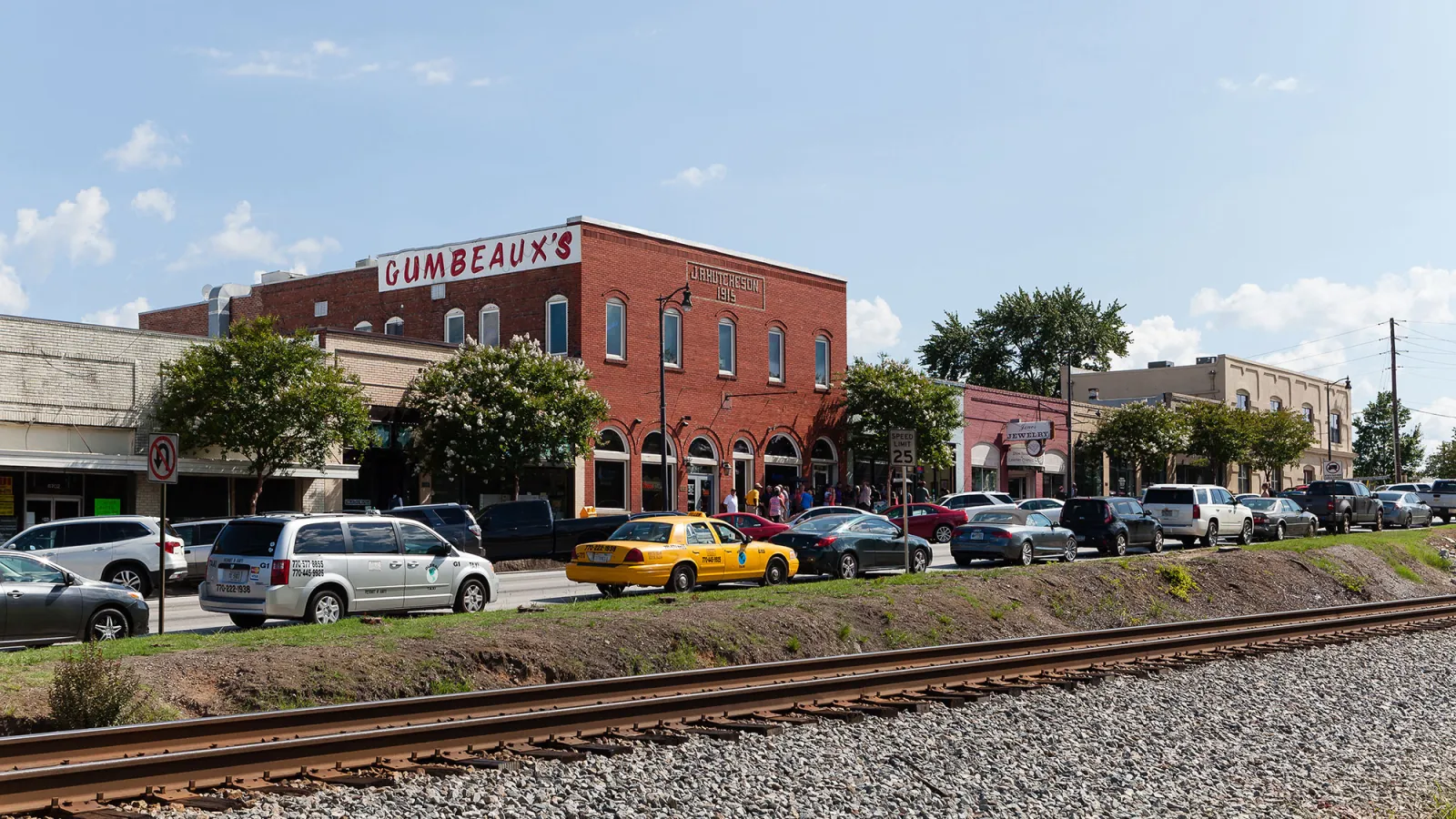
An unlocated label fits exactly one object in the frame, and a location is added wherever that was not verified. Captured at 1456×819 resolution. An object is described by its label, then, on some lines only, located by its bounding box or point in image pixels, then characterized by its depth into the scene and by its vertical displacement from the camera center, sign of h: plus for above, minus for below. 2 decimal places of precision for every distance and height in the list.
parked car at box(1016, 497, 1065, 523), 39.88 -0.60
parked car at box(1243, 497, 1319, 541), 38.94 -1.00
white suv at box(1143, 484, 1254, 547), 36.56 -0.75
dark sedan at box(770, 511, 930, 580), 25.91 -1.20
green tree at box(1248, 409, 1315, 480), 68.88 +2.34
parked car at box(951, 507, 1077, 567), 29.62 -1.17
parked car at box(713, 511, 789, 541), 30.88 -0.88
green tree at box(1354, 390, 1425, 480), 114.50 +3.62
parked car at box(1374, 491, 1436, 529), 47.44 -0.88
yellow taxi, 22.19 -1.17
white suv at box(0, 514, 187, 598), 22.83 -1.00
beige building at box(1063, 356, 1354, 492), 79.62 +5.93
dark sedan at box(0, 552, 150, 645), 15.70 -1.41
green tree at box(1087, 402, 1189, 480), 62.69 +2.40
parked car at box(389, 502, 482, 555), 27.08 -0.68
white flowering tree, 35.66 +2.05
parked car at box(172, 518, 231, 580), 25.72 -1.02
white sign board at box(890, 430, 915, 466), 22.86 +0.66
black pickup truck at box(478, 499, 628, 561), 30.28 -0.97
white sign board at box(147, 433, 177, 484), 17.50 +0.39
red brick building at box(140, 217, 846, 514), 42.97 +5.53
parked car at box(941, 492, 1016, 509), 40.66 -0.42
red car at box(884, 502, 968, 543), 38.31 -1.04
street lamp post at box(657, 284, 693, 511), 38.75 +3.73
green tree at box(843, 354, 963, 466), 48.94 +2.85
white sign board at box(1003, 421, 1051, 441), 57.69 +2.38
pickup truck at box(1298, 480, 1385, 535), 44.03 -0.67
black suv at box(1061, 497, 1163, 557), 33.12 -0.95
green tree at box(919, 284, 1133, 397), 86.31 +9.45
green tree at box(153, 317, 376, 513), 30.41 +2.00
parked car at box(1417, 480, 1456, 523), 53.19 -0.57
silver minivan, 17.42 -1.06
